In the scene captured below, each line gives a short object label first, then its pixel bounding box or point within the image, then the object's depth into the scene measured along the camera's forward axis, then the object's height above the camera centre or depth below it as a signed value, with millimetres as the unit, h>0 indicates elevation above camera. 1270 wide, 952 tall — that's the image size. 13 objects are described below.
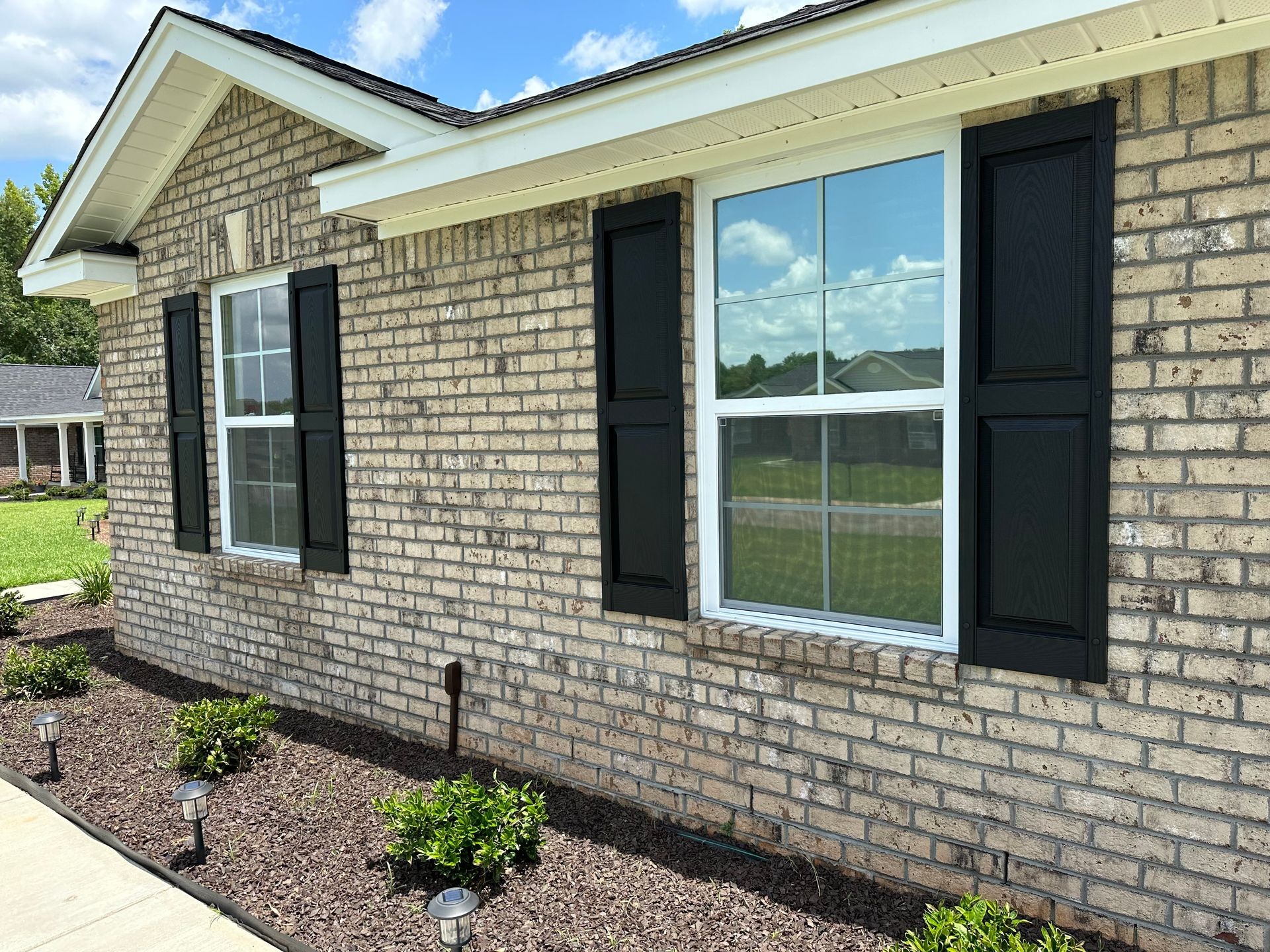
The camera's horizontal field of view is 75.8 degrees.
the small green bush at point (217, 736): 4254 -1582
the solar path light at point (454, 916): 2385 -1413
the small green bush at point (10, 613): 7523 -1586
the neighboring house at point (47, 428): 29281 +512
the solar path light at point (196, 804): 3371 -1505
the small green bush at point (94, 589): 8773 -1602
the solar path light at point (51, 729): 4301 -1514
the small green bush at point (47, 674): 5684 -1626
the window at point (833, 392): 2863 +137
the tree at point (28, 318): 38125 +5999
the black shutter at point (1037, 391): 2443 +106
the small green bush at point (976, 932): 2266 -1444
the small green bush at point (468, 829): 3033 -1511
